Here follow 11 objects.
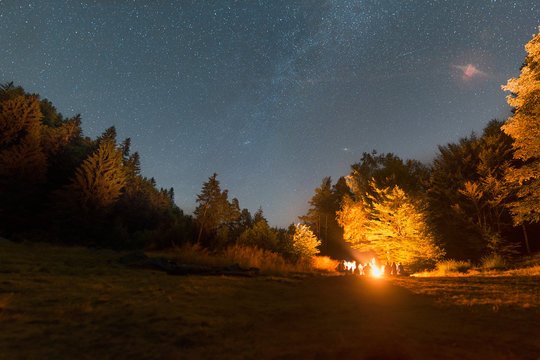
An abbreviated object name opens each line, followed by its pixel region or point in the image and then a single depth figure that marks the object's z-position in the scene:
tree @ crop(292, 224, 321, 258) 18.63
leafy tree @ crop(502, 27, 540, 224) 11.45
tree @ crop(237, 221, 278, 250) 18.33
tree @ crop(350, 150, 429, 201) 26.72
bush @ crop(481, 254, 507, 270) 13.12
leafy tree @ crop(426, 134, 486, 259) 22.50
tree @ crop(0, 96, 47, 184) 21.67
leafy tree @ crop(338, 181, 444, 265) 18.11
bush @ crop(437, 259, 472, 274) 13.64
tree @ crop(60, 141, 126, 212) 23.69
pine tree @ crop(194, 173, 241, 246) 22.93
